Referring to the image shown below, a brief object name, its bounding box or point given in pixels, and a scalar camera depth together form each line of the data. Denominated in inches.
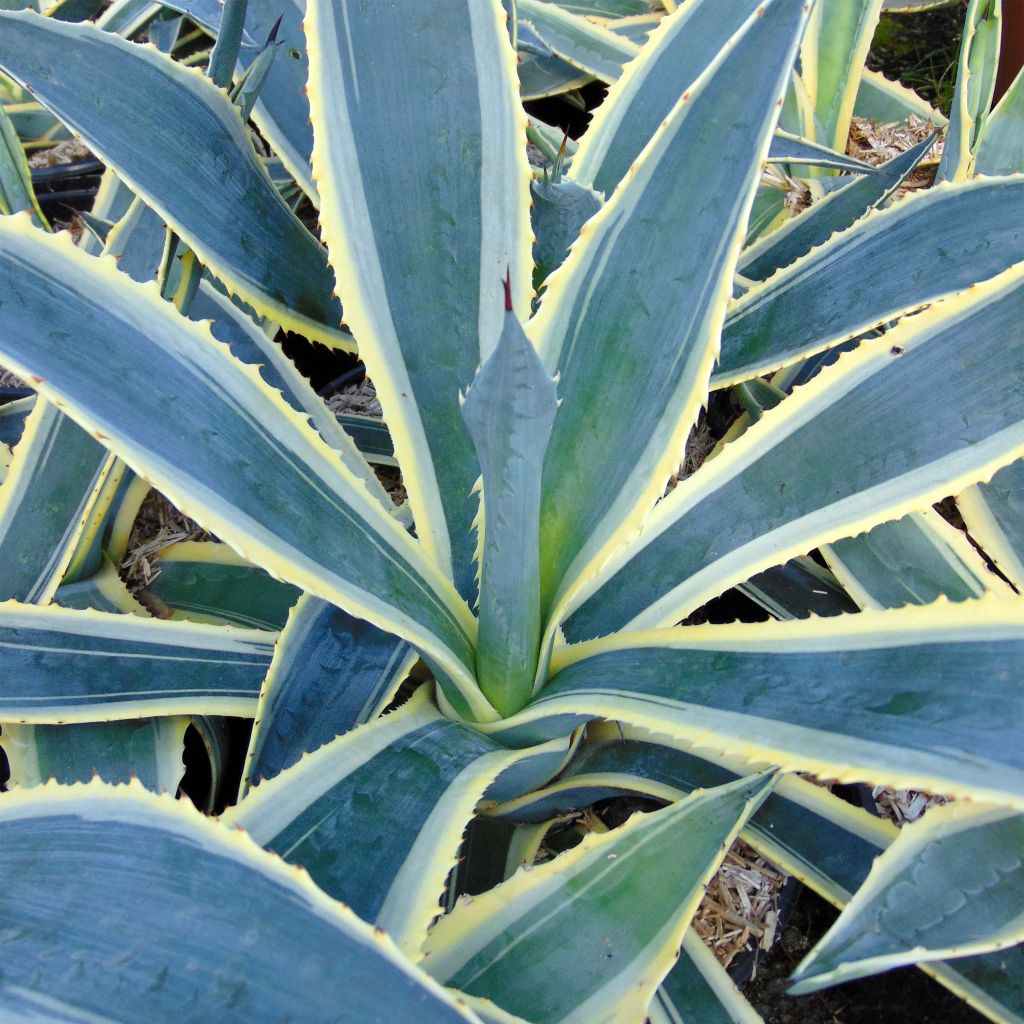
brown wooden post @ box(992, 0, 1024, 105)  52.0
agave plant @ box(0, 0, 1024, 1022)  17.9
